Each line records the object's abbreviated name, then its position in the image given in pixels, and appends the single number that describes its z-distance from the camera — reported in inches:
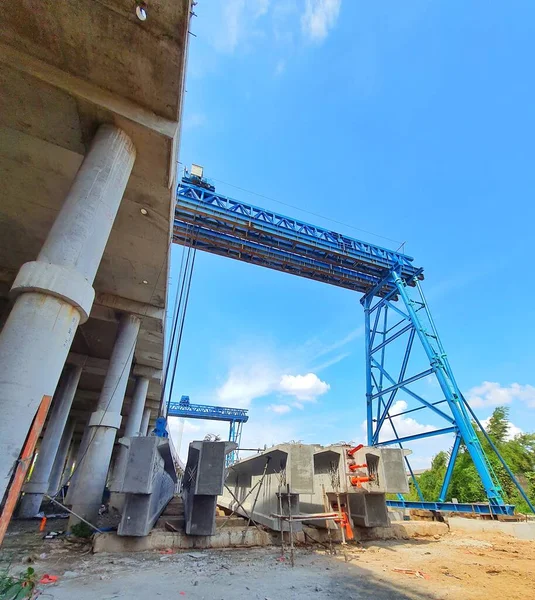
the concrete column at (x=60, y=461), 782.5
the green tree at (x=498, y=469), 614.2
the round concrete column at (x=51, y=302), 115.5
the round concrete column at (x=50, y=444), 441.7
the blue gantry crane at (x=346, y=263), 468.1
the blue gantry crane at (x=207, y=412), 1229.1
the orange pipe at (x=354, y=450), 275.2
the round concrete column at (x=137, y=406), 539.8
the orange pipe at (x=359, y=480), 259.3
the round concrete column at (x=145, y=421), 846.9
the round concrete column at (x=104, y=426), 313.6
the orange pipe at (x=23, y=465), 108.9
